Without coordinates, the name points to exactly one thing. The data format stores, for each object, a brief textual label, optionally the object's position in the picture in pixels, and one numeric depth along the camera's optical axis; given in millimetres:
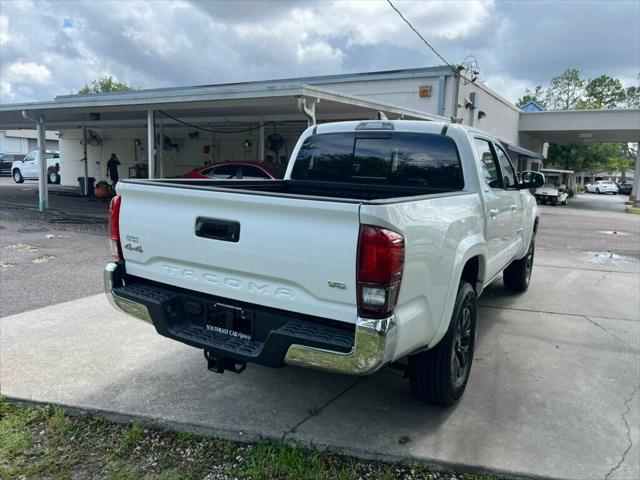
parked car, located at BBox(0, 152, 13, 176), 34094
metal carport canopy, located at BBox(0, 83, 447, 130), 9859
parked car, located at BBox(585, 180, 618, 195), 56016
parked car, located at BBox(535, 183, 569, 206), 28619
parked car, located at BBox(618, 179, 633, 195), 55150
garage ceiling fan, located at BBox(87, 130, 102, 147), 23578
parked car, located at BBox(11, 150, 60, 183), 27562
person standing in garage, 20844
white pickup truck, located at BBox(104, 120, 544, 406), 2479
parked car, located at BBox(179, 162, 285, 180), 13319
